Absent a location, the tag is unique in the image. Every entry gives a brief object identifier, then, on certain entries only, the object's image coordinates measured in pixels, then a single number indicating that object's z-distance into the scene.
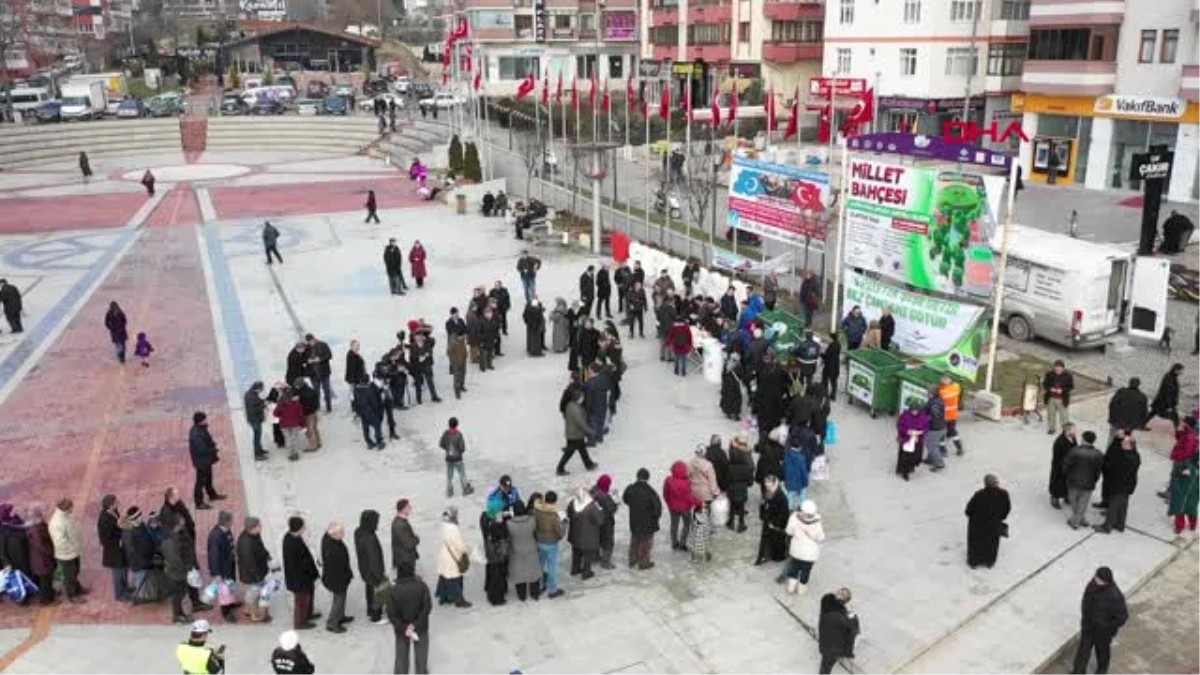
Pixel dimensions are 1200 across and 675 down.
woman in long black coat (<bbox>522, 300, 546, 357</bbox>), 20.62
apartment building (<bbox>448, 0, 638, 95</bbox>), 81.19
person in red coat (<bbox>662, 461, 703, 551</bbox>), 12.66
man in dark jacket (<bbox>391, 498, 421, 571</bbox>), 11.12
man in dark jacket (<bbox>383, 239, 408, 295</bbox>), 25.47
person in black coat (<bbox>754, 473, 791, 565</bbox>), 12.31
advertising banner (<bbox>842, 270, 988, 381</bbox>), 18.05
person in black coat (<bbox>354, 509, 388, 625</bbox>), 11.02
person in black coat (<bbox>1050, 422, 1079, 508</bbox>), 13.74
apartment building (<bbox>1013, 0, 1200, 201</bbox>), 38.09
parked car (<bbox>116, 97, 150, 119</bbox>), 62.81
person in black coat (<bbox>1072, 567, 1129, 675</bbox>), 10.05
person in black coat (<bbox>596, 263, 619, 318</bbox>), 23.38
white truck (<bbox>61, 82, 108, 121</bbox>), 61.53
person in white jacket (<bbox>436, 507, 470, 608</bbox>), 11.32
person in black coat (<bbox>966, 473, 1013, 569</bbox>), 12.19
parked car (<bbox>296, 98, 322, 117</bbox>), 64.44
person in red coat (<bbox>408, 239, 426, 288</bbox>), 26.42
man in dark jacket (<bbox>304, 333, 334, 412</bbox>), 17.81
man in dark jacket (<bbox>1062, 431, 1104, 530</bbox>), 13.22
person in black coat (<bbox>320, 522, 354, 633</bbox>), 11.07
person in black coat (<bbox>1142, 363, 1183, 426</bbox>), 16.58
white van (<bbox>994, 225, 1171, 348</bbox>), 21.19
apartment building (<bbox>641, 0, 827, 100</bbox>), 62.91
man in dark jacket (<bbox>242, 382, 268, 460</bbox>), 15.67
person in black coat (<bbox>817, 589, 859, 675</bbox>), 9.91
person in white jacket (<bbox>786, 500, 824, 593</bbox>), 11.65
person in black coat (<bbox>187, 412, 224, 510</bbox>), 14.14
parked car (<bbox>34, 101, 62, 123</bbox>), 61.70
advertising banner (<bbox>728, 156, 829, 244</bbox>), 22.75
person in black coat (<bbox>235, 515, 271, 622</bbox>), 11.27
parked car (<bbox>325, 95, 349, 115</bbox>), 63.38
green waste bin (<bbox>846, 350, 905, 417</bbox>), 17.41
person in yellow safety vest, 8.88
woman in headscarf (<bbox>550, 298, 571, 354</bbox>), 21.14
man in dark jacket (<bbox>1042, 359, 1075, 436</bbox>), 16.53
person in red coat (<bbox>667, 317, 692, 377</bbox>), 19.39
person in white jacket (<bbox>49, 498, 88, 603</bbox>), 11.84
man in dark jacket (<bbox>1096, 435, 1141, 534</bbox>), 12.99
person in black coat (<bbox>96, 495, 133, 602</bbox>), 11.62
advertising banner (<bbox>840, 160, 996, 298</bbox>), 18.20
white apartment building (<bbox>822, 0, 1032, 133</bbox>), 50.84
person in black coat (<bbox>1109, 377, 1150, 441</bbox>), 15.59
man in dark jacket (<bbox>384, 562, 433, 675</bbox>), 10.19
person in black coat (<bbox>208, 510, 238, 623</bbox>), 11.37
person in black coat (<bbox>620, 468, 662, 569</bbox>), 12.18
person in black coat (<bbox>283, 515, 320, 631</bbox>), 11.05
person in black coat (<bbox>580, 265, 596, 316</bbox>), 22.62
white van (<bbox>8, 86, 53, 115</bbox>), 69.25
